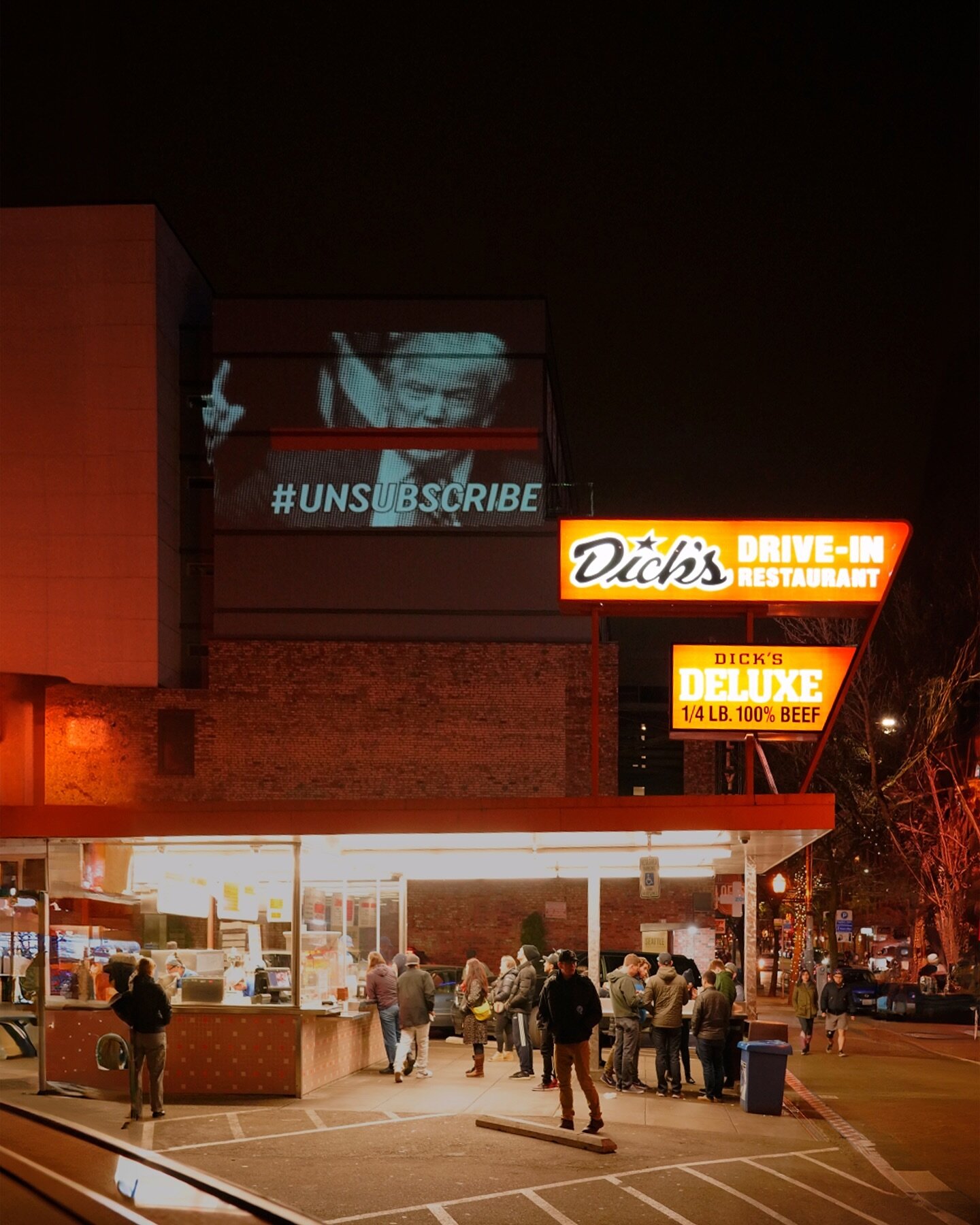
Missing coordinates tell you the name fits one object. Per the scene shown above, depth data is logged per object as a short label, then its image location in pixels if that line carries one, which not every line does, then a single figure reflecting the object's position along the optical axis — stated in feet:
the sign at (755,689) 62.75
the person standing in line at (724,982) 58.90
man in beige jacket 55.42
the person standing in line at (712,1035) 55.57
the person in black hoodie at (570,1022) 44.34
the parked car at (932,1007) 125.70
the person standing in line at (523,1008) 60.90
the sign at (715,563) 64.28
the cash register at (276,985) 54.85
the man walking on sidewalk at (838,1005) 83.61
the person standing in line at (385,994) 59.41
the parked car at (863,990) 140.05
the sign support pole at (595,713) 60.03
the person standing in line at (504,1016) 62.54
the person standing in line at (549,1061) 55.57
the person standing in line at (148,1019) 47.24
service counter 53.88
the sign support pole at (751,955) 62.03
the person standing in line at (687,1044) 60.76
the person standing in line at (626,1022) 56.24
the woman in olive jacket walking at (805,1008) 84.02
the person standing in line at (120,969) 49.57
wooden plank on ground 41.73
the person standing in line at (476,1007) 60.70
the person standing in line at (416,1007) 58.08
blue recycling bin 52.16
